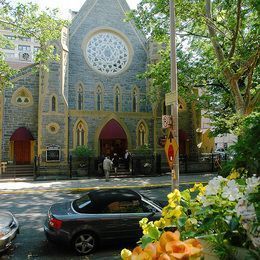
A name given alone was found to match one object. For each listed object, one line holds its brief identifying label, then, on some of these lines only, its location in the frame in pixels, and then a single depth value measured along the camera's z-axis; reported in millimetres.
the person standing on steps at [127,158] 26919
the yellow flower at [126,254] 1997
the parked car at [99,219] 7418
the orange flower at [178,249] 1660
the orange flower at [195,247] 1706
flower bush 1767
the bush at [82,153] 26453
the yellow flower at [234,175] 2580
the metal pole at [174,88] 9578
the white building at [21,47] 70975
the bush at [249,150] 2416
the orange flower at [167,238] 1774
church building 27406
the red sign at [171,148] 9508
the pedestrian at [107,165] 22352
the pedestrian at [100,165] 25670
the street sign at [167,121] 9786
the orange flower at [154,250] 1734
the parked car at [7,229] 7191
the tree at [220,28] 13633
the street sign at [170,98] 9789
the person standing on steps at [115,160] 27905
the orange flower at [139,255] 1743
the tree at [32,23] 17875
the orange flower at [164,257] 1643
